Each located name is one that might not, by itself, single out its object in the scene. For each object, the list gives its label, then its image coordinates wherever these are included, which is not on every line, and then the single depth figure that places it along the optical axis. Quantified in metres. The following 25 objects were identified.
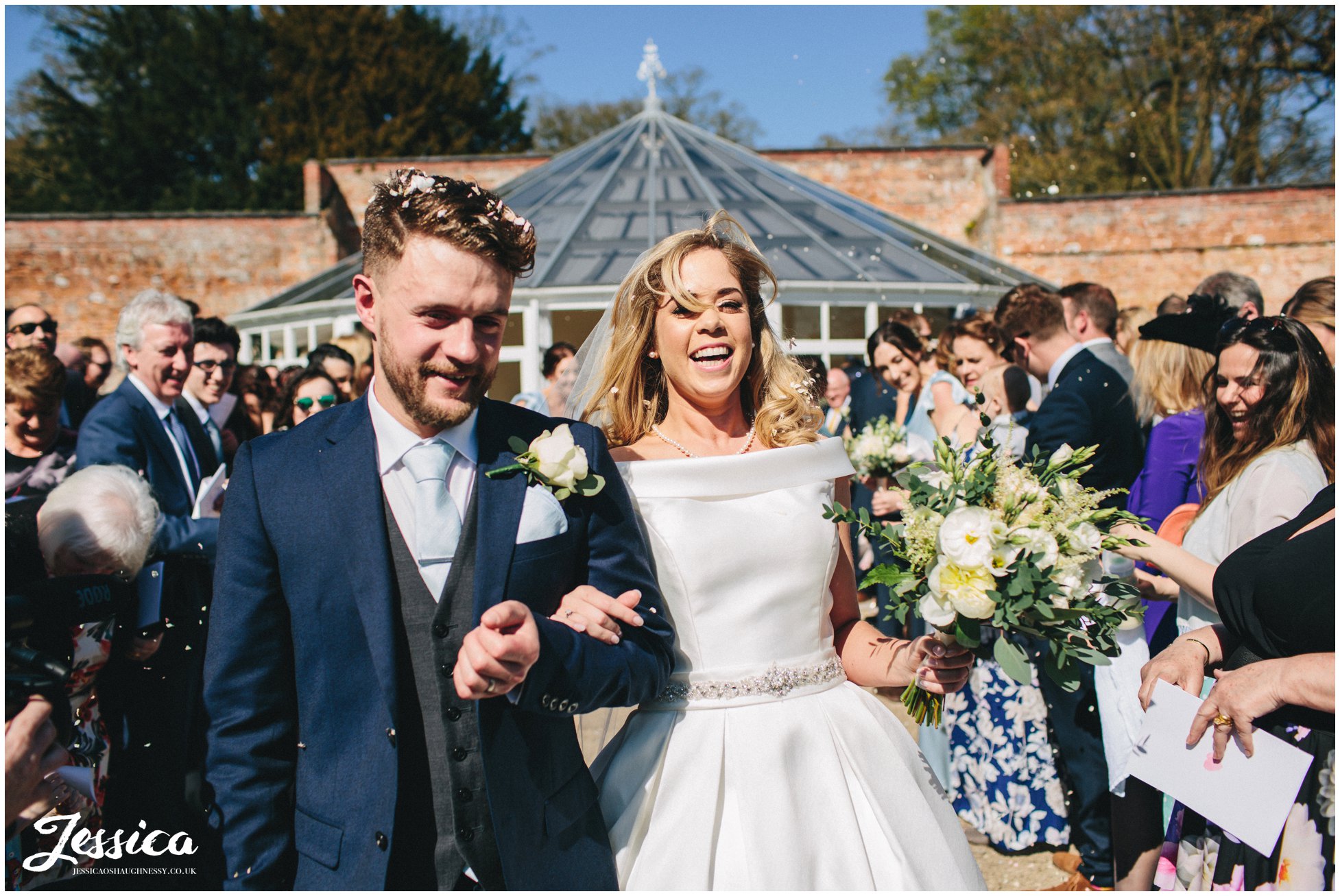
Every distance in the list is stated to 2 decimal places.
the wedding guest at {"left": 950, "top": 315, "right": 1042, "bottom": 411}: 5.29
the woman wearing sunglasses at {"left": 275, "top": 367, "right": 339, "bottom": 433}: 5.37
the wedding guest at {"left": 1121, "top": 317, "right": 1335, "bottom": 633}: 2.77
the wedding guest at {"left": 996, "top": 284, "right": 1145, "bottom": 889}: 3.97
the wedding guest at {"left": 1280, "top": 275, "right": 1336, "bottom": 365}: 3.70
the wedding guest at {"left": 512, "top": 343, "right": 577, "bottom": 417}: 5.65
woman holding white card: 2.04
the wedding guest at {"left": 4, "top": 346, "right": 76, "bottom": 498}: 3.96
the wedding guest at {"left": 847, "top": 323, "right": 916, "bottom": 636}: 6.68
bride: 2.15
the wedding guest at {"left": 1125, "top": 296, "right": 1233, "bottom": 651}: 3.73
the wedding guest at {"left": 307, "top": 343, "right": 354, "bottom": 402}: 5.93
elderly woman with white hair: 2.37
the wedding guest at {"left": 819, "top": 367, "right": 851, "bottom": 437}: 8.04
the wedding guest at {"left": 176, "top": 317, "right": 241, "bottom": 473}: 4.91
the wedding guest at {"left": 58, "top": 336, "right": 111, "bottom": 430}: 5.89
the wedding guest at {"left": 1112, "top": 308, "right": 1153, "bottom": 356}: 6.40
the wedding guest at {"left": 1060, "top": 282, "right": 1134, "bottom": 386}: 4.43
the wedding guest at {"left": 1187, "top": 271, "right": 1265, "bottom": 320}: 5.17
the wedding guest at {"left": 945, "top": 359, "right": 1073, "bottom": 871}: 4.26
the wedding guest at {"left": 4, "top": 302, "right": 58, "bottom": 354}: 5.70
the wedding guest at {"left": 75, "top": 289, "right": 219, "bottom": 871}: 2.78
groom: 1.72
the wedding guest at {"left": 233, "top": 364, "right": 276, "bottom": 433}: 7.49
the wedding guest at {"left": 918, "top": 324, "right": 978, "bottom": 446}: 5.16
